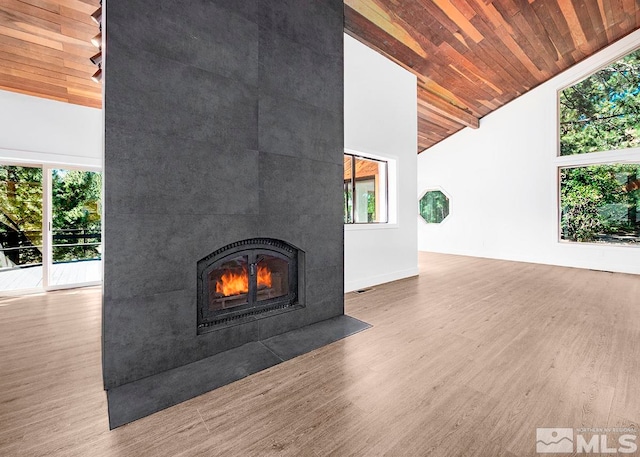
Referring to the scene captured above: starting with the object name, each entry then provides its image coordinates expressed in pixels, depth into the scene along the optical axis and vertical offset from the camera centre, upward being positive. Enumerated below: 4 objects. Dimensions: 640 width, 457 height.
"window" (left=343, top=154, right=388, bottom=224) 4.32 +0.63
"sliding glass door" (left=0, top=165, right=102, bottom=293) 4.16 +0.07
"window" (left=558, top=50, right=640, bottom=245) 5.26 +1.44
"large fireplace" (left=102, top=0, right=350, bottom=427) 1.82 +0.29
